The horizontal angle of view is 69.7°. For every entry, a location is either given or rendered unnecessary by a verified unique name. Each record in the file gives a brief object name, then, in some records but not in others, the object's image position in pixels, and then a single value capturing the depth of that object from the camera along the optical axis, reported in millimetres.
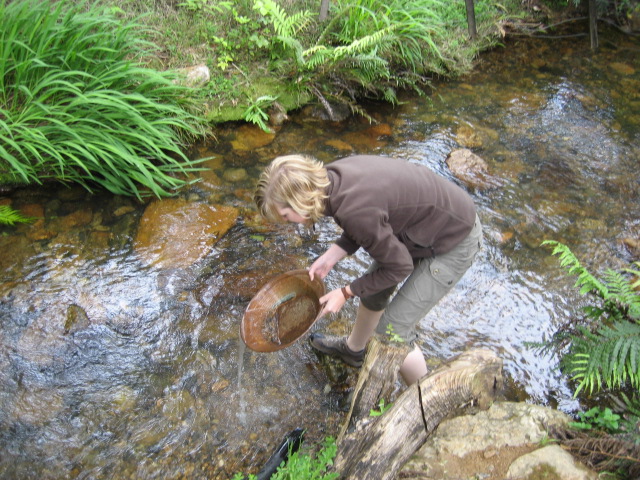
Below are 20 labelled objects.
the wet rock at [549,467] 1689
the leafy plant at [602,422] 1940
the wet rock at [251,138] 4281
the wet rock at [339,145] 4398
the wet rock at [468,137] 4551
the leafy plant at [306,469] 1757
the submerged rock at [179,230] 3318
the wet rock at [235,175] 3967
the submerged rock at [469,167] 4078
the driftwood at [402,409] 1765
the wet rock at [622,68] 5750
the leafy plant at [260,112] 4262
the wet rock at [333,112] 4719
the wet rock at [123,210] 3553
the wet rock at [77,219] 3416
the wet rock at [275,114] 4516
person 1725
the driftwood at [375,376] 1954
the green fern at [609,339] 2217
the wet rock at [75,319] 2825
